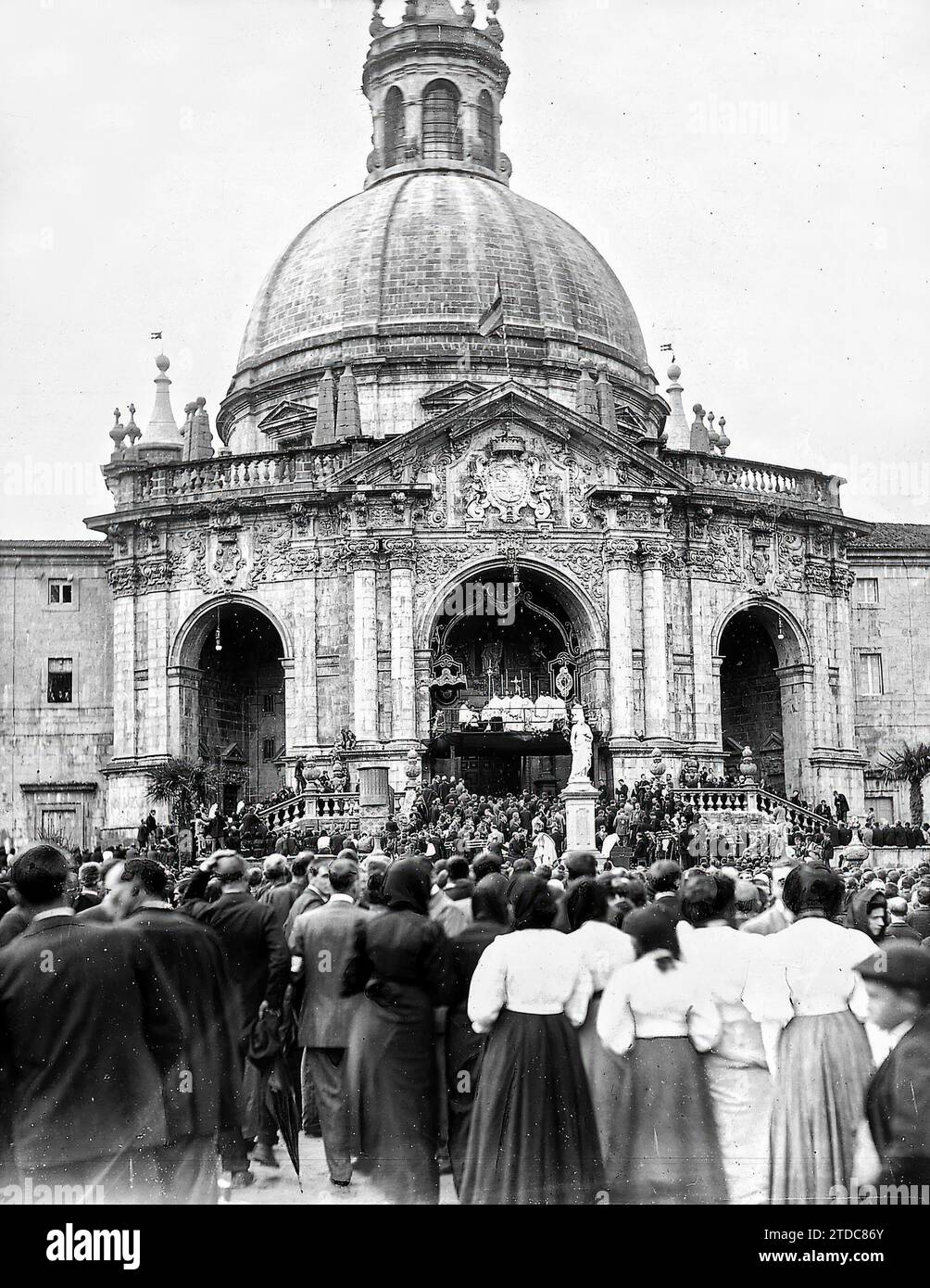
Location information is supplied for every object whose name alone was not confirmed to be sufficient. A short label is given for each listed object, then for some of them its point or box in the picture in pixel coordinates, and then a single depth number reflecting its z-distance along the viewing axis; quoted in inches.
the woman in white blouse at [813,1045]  398.0
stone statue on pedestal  1232.2
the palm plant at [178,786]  1754.4
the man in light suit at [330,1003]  499.8
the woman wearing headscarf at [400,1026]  444.1
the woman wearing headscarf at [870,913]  499.8
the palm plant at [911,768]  1813.5
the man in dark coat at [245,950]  485.7
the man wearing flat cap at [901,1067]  346.3
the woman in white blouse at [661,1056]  399.2
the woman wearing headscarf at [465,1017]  454.9
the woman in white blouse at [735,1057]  403.9
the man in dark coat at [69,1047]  355.3
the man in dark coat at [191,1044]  397.4
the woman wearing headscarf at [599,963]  411.5
